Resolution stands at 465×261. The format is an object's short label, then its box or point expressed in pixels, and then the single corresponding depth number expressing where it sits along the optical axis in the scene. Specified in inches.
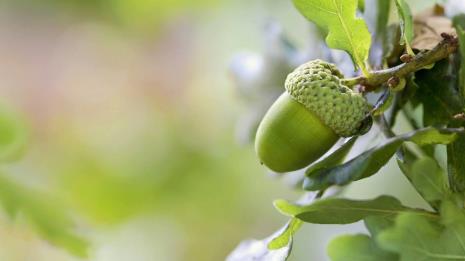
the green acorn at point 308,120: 10.6
